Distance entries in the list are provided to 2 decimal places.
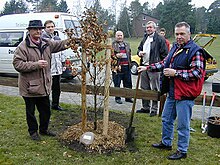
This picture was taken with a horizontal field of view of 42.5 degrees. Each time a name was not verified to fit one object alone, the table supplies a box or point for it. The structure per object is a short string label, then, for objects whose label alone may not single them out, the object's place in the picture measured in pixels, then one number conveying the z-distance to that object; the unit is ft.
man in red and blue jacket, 12.33
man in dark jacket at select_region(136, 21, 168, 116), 20.51
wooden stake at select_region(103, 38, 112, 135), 14.46
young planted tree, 13.94
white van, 35.09
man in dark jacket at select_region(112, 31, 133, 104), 25.27
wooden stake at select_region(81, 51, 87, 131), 14.67
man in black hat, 14.07
